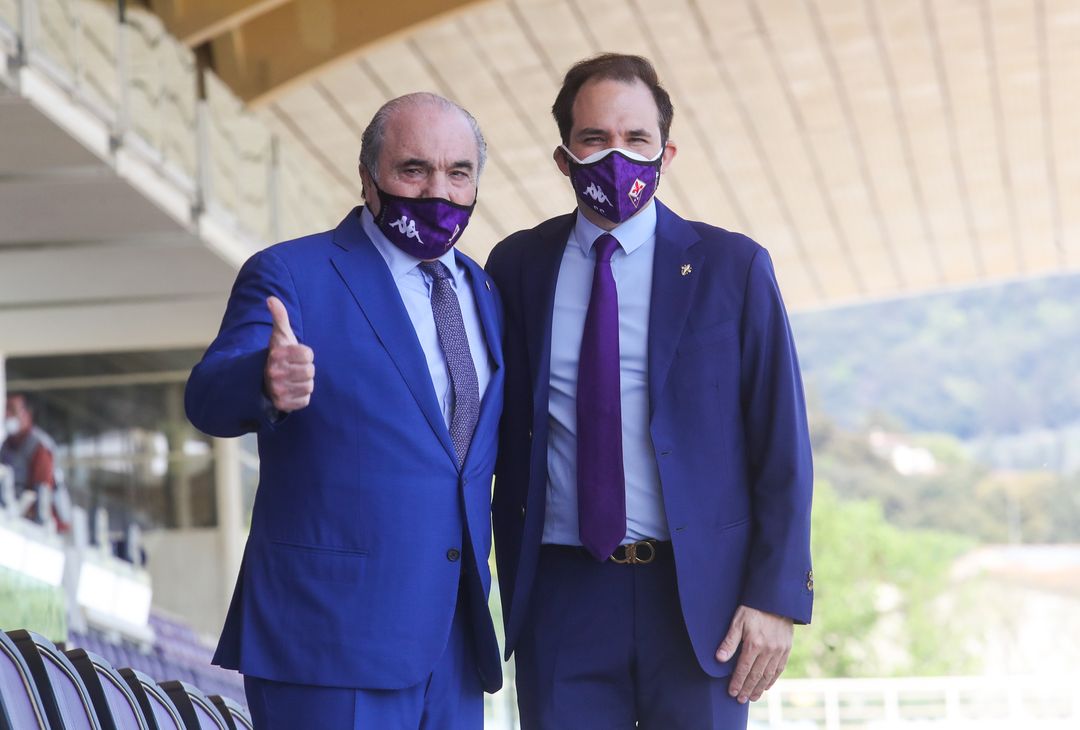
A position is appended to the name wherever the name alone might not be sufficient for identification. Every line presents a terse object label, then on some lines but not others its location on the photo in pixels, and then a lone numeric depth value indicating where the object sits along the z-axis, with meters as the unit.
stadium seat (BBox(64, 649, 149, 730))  6.04
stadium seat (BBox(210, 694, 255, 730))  8.52
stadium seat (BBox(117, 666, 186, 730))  6.76
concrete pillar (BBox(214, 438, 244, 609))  37.75
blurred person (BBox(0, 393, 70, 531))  25.72
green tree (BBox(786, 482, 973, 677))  125.56
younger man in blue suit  5.86
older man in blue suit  5.40
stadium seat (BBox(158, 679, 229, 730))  7.56
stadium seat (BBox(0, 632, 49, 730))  4.98
